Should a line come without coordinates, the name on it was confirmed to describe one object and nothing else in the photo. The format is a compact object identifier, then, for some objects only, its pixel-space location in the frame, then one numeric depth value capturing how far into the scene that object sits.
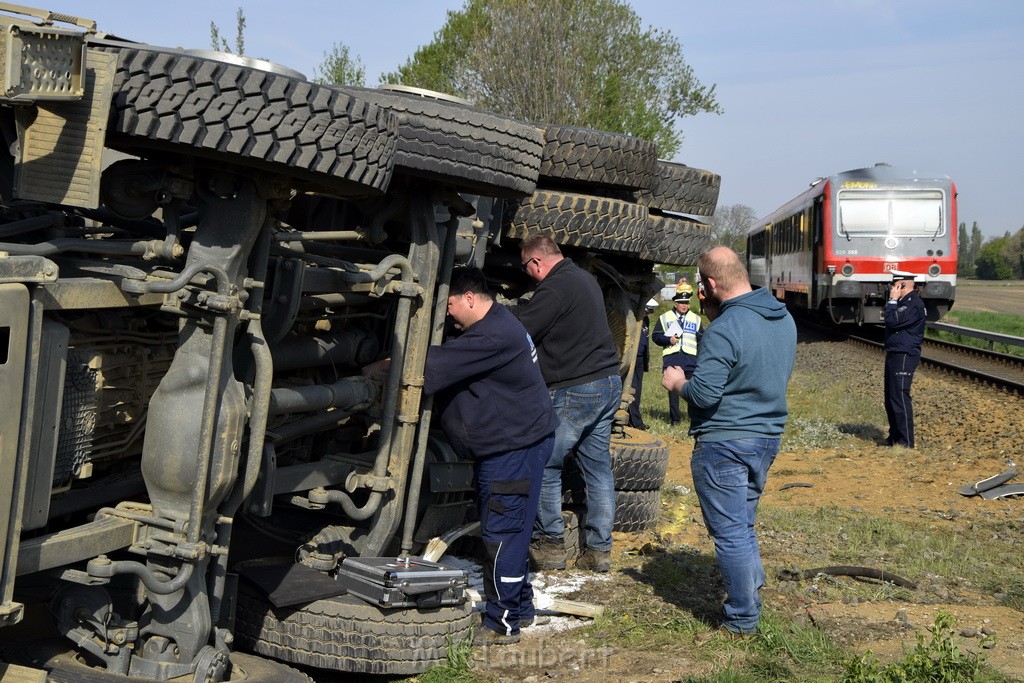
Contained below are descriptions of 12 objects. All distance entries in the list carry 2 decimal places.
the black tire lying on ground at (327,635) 4.39
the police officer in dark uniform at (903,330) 11.35
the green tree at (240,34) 22.56
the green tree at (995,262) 90.94
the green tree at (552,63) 31.14
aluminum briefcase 4.45
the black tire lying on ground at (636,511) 7.24
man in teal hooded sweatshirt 5.00
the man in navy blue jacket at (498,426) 4.92
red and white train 22.44
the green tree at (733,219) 74.62
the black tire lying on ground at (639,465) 7.14
